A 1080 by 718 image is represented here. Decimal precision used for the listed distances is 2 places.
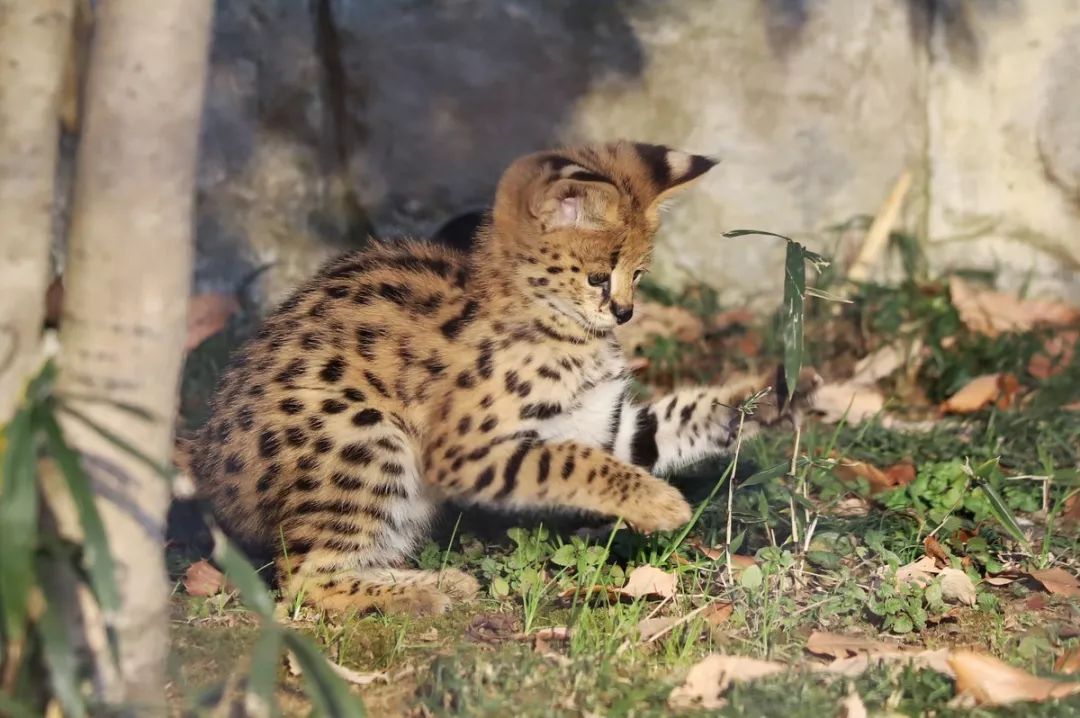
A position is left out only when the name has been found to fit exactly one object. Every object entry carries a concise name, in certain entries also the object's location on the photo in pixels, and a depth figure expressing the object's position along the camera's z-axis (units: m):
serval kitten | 7.90
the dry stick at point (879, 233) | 12.65
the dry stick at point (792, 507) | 7.54
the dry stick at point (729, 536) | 7.30
